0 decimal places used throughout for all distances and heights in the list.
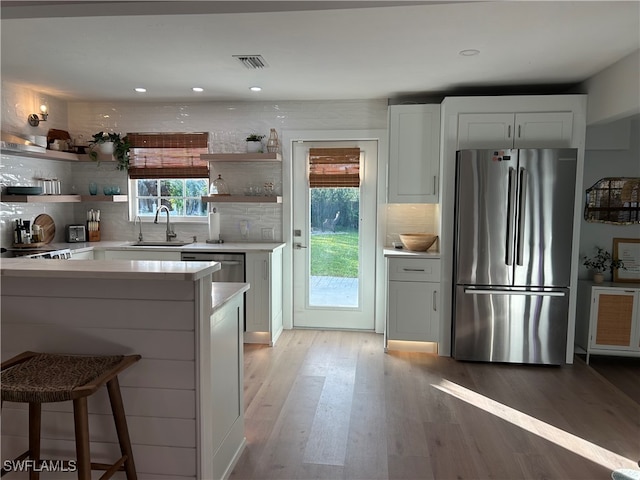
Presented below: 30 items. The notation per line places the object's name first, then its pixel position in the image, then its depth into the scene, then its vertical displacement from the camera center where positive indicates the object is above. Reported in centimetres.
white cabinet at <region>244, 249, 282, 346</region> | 432 -83
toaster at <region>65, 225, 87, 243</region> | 471 -26
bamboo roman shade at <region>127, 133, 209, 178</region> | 485 +57
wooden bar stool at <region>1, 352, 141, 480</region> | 156 -63
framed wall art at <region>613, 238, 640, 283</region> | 421 -42
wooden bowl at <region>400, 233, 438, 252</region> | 425 -29
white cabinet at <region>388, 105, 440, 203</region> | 422 +54
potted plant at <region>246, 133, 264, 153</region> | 463 +66
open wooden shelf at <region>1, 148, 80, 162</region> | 405 +49
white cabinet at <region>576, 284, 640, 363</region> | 387 -92
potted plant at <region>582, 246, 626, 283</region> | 421 -47
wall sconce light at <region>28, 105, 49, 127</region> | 433 +87
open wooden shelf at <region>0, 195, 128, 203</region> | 394 +9
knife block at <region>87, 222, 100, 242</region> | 489 -28
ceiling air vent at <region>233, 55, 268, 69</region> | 325 +109
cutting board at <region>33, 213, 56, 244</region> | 448 -18
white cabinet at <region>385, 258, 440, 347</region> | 408 -80
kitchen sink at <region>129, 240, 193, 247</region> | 471 -37
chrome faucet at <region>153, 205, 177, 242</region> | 484 -21
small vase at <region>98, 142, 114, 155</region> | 474 +62
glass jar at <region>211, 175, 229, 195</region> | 473 +24
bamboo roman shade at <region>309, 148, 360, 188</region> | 472 +45
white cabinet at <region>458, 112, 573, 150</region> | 386 +70
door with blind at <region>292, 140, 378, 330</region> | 474 -25
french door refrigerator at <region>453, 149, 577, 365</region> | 372 -35
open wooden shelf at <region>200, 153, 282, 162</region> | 454 +52
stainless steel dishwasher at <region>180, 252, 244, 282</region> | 434 -49
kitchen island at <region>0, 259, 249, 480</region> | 192 -58
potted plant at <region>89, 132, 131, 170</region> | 475 +65
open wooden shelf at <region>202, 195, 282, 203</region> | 459 +10
